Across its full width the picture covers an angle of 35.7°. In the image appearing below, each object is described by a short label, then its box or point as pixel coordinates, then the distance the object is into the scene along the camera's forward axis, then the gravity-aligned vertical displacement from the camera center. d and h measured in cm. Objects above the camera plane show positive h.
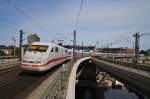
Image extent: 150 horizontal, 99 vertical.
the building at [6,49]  11191 +65
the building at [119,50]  19382 +83
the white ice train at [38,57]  2128 -61
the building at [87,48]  16888 +210
